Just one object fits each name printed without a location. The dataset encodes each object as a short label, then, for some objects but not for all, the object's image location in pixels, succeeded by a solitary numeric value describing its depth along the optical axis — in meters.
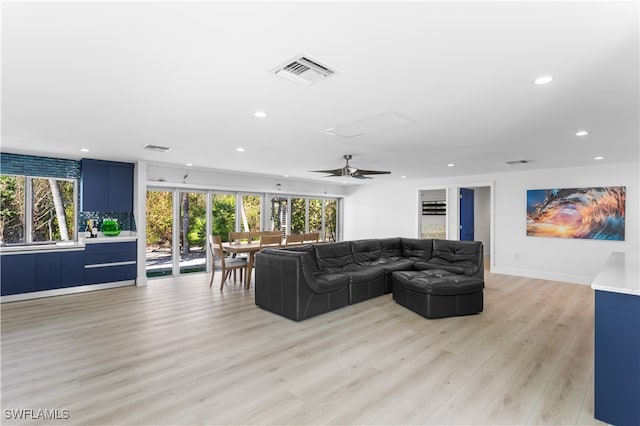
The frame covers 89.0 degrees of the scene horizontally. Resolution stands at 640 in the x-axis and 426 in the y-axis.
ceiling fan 5.08
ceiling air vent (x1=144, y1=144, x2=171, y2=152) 4.80
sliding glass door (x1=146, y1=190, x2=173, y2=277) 6.85
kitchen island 2.06
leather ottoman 4.19
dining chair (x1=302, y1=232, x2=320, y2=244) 7.36
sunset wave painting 6.02
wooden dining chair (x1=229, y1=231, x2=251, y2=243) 7.08
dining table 5.81
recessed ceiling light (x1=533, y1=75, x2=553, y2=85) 2.29
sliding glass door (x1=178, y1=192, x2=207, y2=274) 7.21
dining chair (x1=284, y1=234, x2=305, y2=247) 6.84
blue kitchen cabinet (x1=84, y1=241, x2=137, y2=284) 5.59
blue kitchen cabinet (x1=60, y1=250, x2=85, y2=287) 5.32
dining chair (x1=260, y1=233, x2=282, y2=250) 6.12
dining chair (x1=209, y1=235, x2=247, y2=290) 5.82
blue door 8.61
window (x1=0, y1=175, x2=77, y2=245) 5.35
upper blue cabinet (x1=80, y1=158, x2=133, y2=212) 5.75
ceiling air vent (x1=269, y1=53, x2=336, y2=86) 2.08
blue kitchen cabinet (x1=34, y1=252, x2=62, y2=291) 5.10
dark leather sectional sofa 4.19
